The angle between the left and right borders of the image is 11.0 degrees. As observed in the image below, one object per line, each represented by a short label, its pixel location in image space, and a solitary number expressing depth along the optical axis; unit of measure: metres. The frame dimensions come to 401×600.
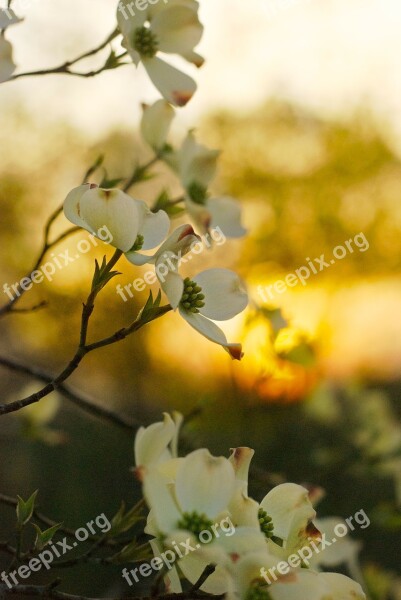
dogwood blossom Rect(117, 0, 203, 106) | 1.07
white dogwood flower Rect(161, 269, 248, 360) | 1.03
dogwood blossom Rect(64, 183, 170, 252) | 1.00
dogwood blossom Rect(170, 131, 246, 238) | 1.19
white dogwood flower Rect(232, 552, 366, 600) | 0.94
